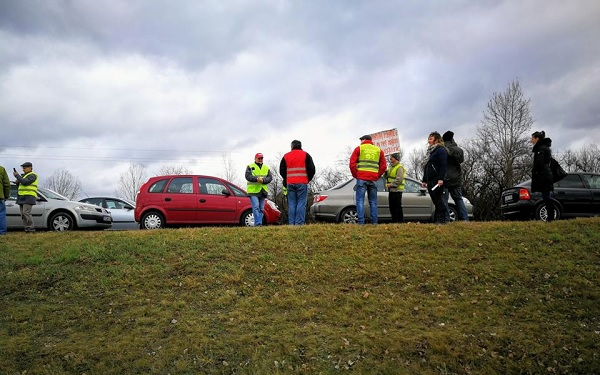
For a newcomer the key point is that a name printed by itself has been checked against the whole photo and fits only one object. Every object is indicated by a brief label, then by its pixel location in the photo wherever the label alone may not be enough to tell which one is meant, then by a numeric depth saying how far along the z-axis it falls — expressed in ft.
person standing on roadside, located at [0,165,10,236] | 33.45
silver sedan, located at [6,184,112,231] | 37.27
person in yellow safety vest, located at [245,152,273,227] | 34.32
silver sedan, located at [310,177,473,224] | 36.63
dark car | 38.60
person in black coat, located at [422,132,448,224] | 29.30
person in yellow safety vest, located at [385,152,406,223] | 31.86
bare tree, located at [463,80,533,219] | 110.32
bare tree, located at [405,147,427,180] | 155.72
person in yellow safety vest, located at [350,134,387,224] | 30.55
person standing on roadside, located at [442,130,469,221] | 30.94
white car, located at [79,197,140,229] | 47.60
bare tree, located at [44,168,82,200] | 168.28
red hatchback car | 36.70
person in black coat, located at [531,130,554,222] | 29.43
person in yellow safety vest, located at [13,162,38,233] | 34.55
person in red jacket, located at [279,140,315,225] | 32.37
